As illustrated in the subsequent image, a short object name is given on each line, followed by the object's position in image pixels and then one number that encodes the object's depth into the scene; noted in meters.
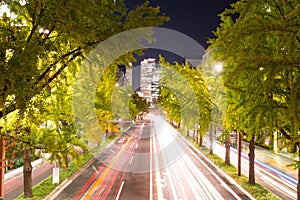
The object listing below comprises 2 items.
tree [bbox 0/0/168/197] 5.90
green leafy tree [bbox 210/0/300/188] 4.61
